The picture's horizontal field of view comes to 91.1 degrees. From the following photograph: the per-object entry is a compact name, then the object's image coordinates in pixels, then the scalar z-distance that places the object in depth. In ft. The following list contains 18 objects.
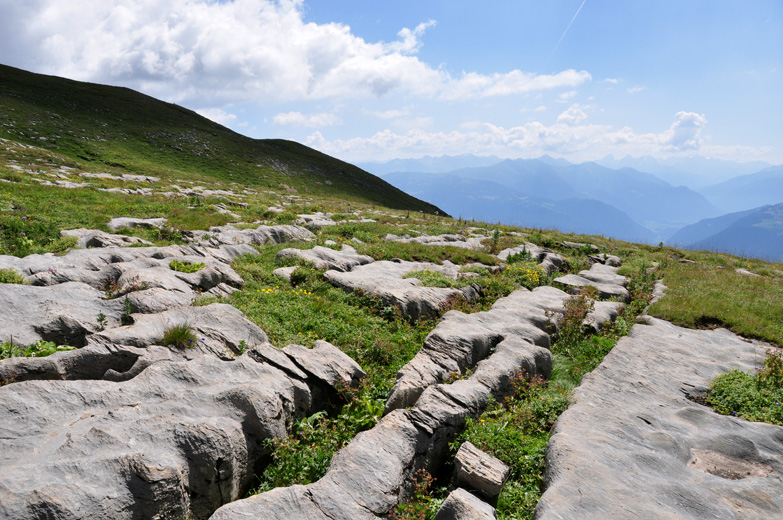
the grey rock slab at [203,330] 30.81
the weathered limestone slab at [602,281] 61.77
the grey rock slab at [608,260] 84.72
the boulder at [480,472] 23.41
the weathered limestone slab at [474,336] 32.65
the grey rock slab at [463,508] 20.66
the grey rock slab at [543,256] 76.12
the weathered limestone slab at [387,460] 20.35
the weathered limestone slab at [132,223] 67.56
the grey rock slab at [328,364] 32.35
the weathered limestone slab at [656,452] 20.62
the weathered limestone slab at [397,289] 49.01
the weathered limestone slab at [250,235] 67.50
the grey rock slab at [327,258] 60.18
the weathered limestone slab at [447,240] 86.74
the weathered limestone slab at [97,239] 54.13
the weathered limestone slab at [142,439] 18.15
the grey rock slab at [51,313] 30.73
